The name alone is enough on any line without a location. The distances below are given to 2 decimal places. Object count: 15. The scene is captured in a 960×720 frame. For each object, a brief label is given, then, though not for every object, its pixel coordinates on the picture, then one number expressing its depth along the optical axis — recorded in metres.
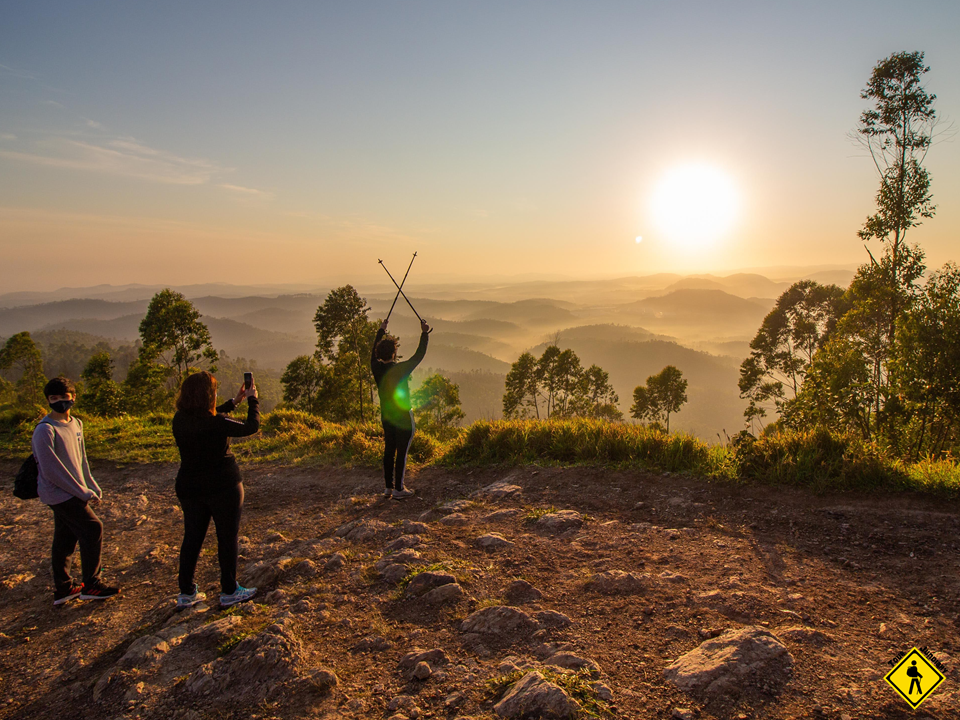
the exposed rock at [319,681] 3.19
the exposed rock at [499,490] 6.91
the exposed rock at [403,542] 5.29
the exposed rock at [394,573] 4.63
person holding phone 4.09
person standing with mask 4.50
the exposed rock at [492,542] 5.24
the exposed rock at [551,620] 3.76
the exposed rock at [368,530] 5.68
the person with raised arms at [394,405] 6.95
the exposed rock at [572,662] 3.17
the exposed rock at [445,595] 4.21
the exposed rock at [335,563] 4.90
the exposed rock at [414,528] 5.72
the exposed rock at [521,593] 4.19
